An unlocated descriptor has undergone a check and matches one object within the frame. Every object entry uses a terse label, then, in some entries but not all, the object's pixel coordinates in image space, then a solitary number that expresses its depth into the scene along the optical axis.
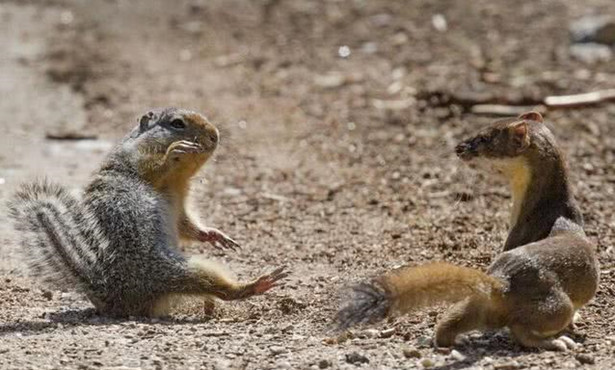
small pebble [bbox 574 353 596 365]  12.21
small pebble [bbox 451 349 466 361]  12.17
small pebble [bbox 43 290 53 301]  14.98
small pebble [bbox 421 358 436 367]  11.98
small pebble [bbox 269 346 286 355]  12.50
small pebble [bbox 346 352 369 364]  12.18
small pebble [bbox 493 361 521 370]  11.87
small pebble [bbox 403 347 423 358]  12.27
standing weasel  11.60
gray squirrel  13.84
